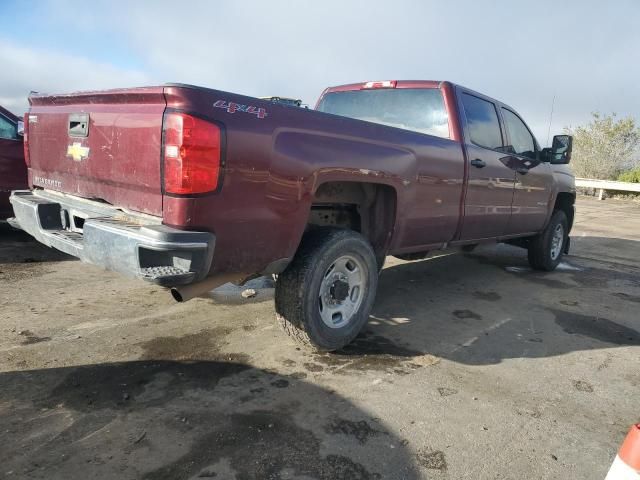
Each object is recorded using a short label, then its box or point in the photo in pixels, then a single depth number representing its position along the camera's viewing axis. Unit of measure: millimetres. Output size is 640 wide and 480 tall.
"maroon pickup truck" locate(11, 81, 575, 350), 2455
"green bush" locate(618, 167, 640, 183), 21188
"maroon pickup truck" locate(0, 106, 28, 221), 5914
